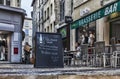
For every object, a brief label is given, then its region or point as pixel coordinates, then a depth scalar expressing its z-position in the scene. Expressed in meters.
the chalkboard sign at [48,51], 4.44
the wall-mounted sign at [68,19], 11.19
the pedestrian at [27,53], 9.91
